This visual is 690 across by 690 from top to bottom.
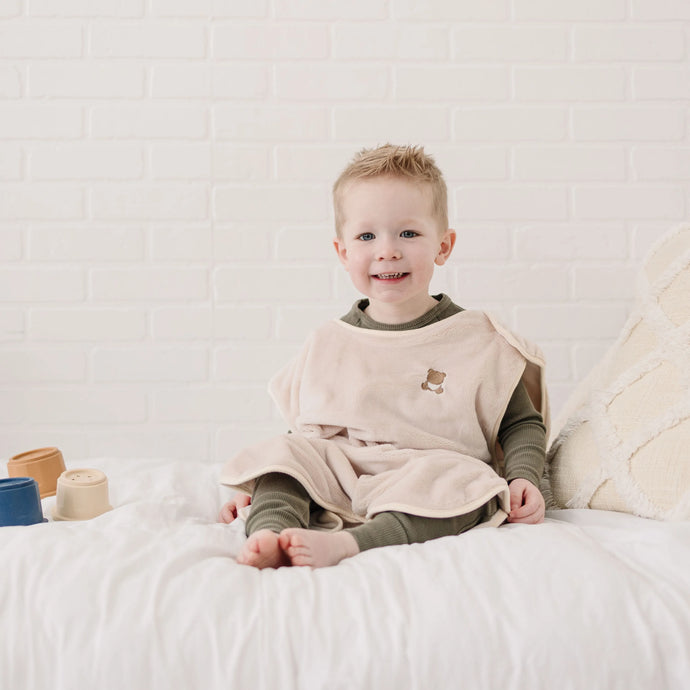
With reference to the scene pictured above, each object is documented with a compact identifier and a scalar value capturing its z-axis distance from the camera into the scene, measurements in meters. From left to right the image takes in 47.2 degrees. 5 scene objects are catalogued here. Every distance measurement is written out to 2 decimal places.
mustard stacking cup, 1.42
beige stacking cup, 1.27
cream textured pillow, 1.25
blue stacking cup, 1.19
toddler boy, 1.23
